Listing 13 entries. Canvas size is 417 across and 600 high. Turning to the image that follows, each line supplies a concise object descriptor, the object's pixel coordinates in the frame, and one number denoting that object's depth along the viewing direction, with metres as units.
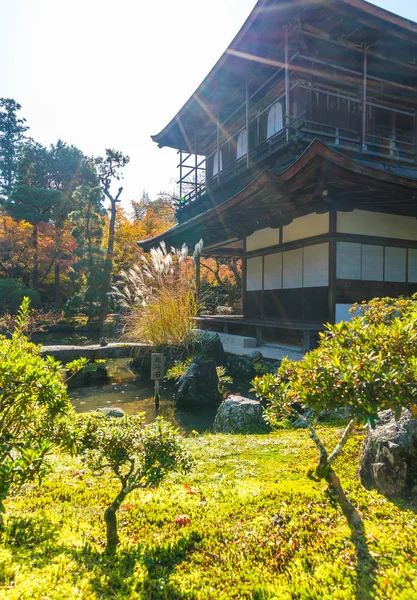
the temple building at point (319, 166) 5.85
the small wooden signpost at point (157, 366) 4.80
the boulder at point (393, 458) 1.74
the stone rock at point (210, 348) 6.45
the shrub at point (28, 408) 1.14
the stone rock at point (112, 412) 3.62
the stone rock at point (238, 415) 3.56
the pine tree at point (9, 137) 28.58
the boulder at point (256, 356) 6.05
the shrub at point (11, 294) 13.78
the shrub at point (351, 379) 1.25
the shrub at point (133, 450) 1.48
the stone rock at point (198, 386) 4.80
